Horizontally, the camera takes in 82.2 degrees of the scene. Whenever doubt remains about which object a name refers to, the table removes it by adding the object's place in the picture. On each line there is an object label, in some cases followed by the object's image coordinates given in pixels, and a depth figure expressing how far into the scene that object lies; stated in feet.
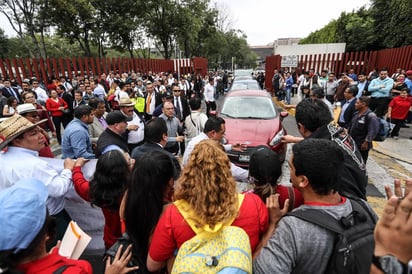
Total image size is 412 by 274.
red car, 14.42
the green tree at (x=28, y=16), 49.81
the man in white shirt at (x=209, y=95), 31.12
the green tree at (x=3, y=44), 97.04
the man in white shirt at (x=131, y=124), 12.94
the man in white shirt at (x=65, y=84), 30.85
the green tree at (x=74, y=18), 51.55
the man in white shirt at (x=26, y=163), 6.35
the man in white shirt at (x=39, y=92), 24.84
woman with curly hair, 3.95
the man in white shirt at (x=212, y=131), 9.73
